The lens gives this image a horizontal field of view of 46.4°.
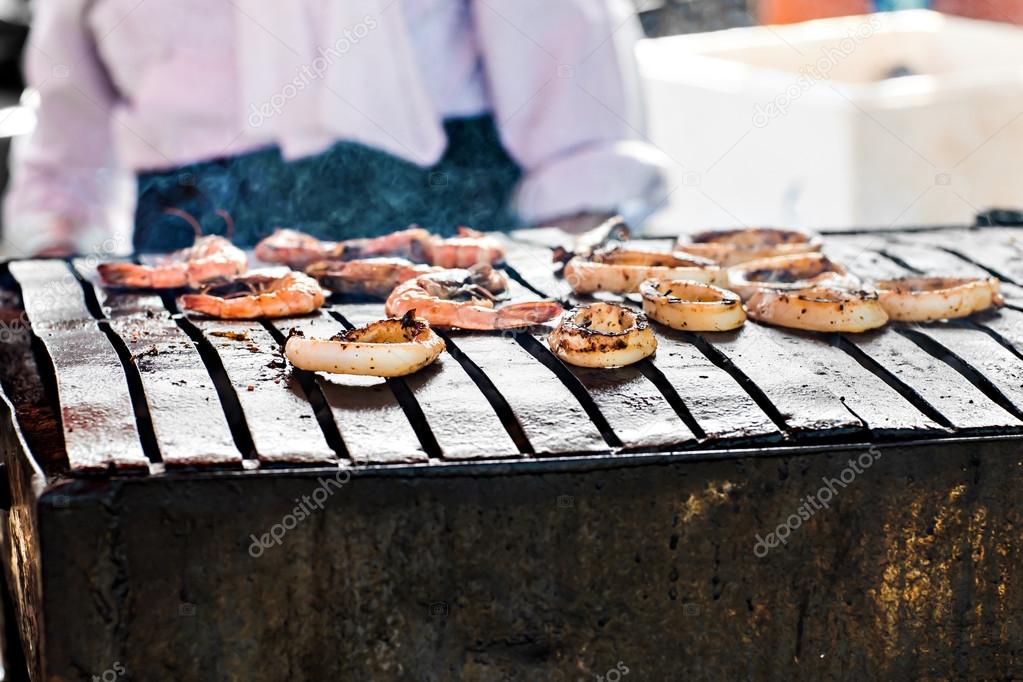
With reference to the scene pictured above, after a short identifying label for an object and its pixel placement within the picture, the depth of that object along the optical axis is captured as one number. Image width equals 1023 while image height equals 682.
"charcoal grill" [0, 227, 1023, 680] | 2.51
